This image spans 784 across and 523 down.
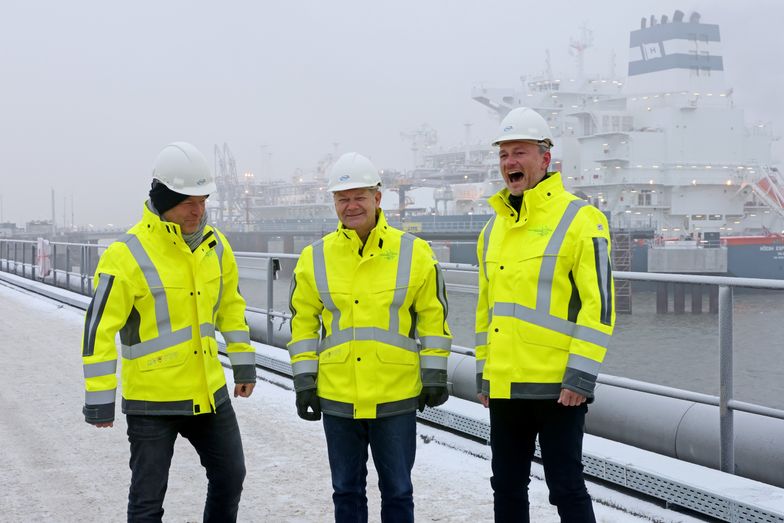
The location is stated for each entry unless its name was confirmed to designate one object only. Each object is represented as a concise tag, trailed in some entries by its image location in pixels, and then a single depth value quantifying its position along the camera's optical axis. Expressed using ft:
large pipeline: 13.83
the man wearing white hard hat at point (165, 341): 9.86
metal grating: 12.06
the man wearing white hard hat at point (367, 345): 10.49
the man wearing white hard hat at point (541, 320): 9.80
